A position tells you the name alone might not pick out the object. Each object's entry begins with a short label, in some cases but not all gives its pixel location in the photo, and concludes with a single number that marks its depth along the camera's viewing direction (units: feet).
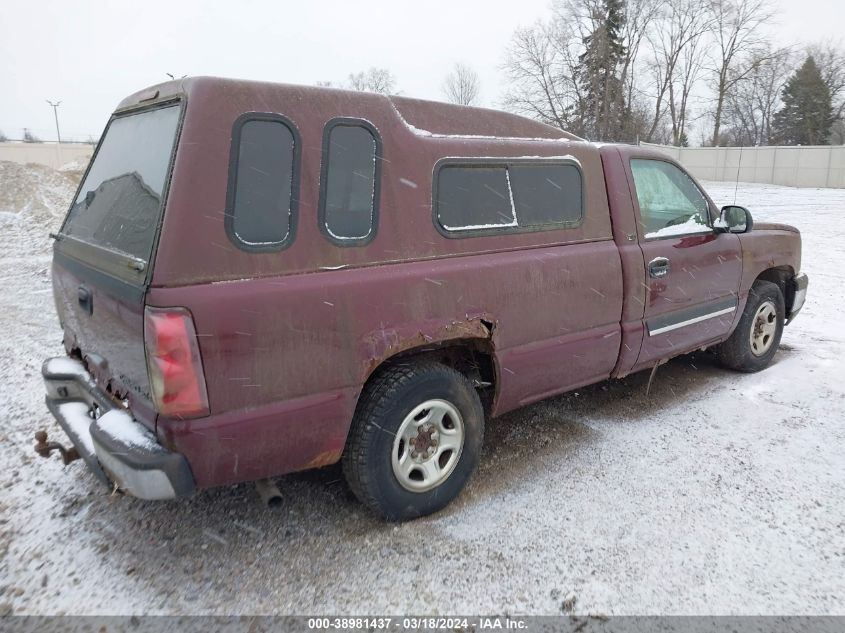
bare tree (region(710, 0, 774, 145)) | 159.63
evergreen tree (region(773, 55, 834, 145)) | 169.37
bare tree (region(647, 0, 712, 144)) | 161.07
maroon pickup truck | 7.80
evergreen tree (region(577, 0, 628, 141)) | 130.00
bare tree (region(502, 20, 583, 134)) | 132.87
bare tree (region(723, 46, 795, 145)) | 181.98
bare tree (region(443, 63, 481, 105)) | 167.32
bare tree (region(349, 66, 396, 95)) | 159.02
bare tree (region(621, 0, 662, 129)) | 147.23
